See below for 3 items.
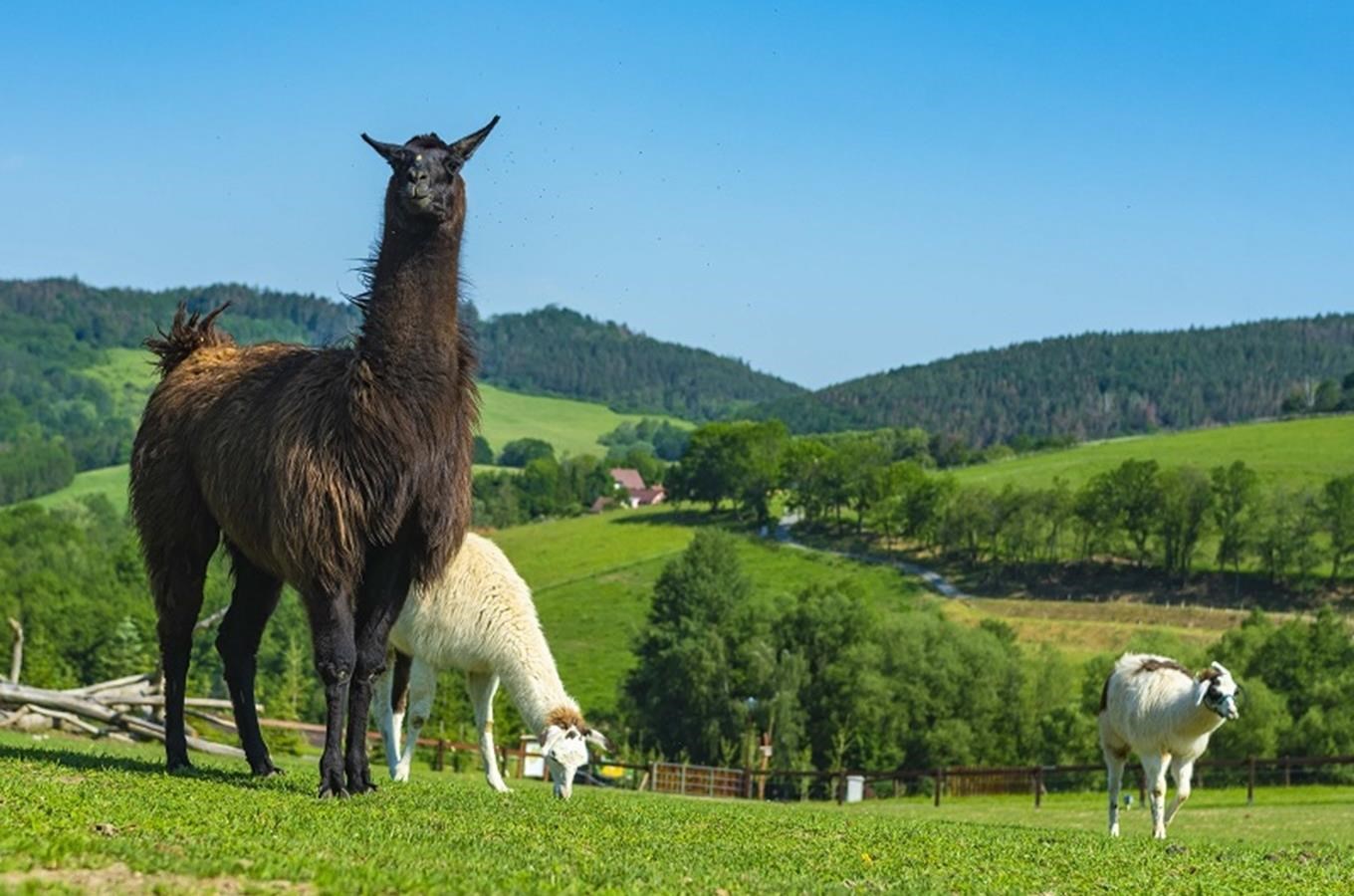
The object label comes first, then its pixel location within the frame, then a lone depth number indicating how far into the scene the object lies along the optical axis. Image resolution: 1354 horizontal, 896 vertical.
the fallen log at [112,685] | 29.31
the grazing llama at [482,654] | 17.66
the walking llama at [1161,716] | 19.27
